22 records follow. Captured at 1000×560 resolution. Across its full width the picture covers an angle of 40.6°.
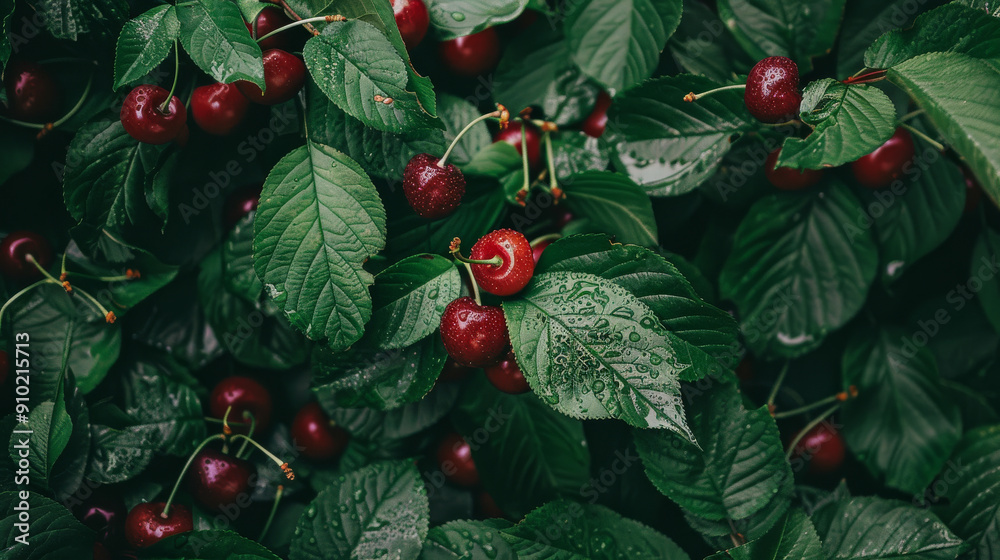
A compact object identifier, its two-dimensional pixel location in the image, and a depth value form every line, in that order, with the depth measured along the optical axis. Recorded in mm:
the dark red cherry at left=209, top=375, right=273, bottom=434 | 516
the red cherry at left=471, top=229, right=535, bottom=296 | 458
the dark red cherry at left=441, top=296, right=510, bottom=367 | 454
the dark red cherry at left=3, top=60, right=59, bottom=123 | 488
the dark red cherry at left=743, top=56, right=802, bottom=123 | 464
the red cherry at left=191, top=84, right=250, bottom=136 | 475
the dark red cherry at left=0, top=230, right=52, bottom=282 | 496
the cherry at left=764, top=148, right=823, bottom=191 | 498
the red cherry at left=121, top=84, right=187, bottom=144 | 467
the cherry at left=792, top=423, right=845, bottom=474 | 536
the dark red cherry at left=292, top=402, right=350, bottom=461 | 525
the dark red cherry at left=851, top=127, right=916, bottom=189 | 498
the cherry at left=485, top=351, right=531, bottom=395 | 478
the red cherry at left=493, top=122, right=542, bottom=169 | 507
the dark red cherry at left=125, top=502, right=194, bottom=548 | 489
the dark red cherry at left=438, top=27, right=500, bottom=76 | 503
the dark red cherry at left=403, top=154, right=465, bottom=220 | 462
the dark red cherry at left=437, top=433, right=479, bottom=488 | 523
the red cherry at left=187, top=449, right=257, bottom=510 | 500
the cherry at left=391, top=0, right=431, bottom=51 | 471
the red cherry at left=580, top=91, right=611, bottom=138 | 516
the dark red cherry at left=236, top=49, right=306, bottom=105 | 462
